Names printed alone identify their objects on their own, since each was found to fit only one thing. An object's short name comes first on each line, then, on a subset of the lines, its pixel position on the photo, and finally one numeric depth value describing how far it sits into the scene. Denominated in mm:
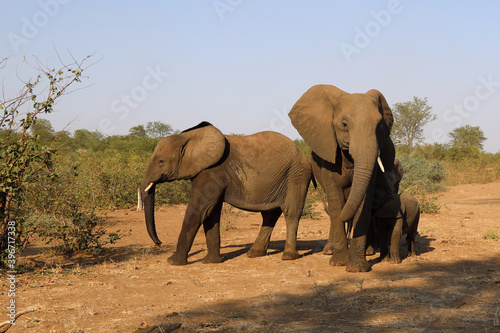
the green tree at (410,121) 38531
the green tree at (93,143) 37538
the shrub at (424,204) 14438
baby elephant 7770
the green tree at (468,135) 49781
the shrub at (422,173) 22045
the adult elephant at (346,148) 6602
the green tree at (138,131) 52906
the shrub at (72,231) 9414
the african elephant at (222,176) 8516
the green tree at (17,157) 7500
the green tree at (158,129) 56094
